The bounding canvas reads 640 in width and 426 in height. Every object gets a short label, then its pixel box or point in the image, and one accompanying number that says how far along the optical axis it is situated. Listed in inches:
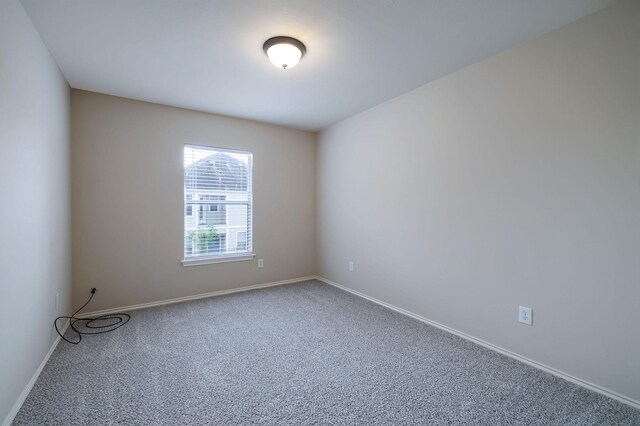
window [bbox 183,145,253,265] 147.4
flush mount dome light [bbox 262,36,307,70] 84.6
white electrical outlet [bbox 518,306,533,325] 86.4
